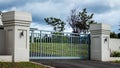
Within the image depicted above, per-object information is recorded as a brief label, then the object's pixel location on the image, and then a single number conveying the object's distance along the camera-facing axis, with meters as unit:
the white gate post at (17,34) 8.84
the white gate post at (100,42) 11.97
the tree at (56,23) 24.85
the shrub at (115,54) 13.24
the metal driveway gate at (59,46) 10.32
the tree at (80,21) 24.14
